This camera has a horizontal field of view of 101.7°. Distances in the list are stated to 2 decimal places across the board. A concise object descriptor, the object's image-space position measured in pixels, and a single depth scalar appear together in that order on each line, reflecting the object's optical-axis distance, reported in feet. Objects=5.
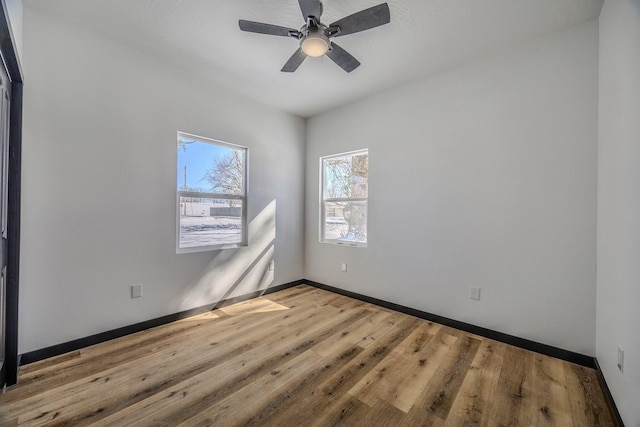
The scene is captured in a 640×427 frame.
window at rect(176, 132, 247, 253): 9.61
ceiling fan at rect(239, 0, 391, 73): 5.51
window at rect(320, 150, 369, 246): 11.75
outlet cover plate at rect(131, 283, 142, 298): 8.23
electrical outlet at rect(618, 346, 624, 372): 4.83
